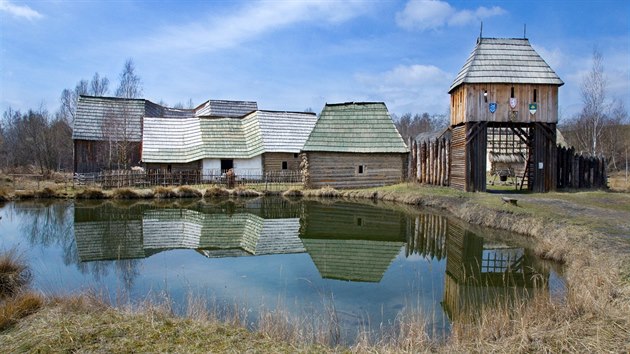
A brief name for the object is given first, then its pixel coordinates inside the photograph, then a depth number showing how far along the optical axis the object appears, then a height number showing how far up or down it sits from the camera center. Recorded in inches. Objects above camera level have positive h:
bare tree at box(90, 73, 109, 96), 2090.2 +400.1
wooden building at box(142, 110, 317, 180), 1266.0 +93.2
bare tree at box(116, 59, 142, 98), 1788.9 +341.5
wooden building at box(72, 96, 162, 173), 1343.5 +123.2
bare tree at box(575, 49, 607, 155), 1295.5 +194.3
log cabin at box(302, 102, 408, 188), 1144.2 +63.3
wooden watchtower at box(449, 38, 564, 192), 870.4 +138.4
